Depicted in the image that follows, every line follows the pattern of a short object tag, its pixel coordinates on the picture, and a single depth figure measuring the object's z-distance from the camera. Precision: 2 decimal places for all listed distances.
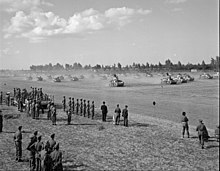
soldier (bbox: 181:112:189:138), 15.06
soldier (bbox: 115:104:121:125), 18.17
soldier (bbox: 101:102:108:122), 19.57
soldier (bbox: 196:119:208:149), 13.15
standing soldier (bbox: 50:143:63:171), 9.01
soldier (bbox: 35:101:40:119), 20.88
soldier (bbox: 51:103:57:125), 18.56
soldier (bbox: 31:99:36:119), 20.72
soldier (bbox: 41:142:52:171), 9.07
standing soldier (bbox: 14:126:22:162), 11.38
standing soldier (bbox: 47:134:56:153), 10.01
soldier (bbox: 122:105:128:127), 17.86
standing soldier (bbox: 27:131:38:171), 10.30
